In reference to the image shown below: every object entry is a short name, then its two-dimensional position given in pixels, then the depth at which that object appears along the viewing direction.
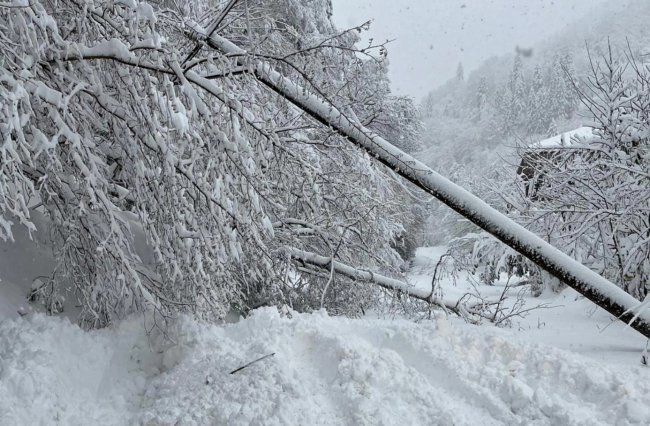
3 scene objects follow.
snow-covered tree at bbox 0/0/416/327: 3.01
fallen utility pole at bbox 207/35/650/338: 4.54
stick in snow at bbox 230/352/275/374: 3.68
